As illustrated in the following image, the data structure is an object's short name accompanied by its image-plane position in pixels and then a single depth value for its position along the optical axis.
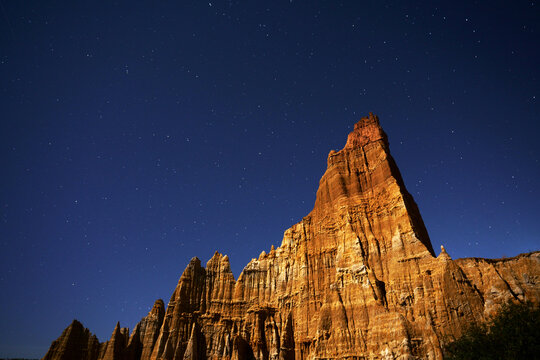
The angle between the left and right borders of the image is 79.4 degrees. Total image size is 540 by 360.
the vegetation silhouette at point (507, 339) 24.95
